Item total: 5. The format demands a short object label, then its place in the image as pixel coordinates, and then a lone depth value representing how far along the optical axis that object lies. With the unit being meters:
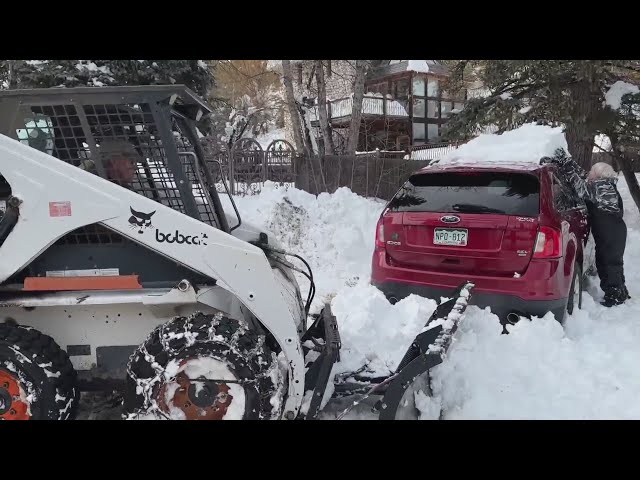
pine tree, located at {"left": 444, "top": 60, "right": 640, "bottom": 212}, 9.38
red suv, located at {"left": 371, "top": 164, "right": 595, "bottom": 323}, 4.42
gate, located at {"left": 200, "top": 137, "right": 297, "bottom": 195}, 13.25
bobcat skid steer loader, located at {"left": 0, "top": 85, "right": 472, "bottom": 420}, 2.77
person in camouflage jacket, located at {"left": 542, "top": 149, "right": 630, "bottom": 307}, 5.99
